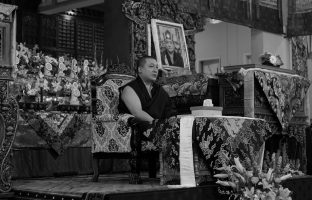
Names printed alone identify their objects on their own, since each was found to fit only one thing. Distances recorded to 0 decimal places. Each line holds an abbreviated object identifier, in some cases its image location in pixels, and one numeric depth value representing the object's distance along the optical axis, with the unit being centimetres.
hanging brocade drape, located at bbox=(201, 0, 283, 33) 677
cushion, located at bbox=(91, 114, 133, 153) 437
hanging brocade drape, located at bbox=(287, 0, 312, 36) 764
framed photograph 672
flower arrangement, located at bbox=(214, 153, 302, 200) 343
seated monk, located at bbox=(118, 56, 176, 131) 445
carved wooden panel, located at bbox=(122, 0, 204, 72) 655
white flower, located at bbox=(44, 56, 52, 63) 581
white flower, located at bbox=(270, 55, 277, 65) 563
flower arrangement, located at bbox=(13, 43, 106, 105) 547
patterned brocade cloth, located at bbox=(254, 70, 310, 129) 517
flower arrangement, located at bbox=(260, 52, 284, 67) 562
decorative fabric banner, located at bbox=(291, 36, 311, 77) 971
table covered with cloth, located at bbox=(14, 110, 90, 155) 509
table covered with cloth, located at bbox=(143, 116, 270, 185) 379
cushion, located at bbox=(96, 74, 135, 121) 464
